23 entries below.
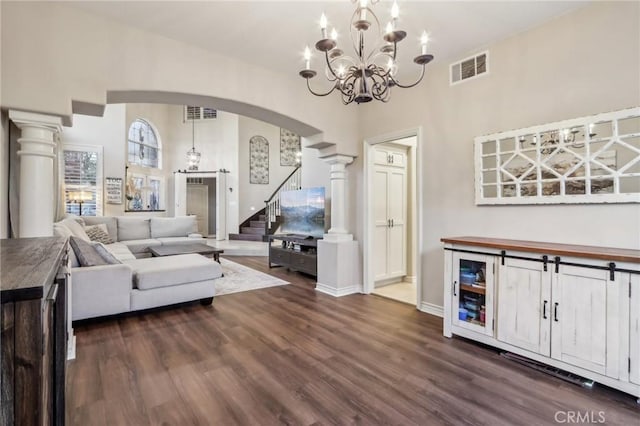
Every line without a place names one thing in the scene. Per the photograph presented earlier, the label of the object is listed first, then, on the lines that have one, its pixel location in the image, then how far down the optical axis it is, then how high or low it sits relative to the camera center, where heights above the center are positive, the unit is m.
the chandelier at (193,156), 10.01 +1.81
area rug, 4.75 -1.19
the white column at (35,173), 2.34 +0.30
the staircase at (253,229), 9.64 -0.60
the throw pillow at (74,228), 4.41 -0.26
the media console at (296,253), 5.33 -0.80
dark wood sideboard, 0.66 -0.30
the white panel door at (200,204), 11.48 +0.25
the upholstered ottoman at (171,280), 3.48 -0.83
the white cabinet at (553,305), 2.02 -0.73
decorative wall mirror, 2.31 +0.43
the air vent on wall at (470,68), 3.16 +1.54
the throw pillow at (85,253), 3.29 -0.47
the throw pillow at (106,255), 3.43 -0.50
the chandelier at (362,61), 1.79 +1.03
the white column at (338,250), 4.43 -0.58
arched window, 9.05 +2.05
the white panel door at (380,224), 4.61 -0.20
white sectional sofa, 3.16 -0.79
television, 5.21 -0.02
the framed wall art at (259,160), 10.81 +1.82
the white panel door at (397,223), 4.86 -0.20
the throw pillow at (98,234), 5.90 -0.45
